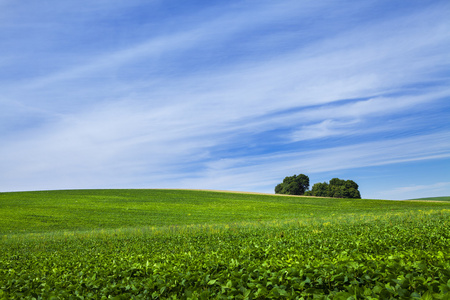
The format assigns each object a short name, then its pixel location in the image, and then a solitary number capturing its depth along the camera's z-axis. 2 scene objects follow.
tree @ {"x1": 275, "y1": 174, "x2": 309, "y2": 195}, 108.38
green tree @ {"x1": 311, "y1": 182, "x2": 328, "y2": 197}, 103.50
